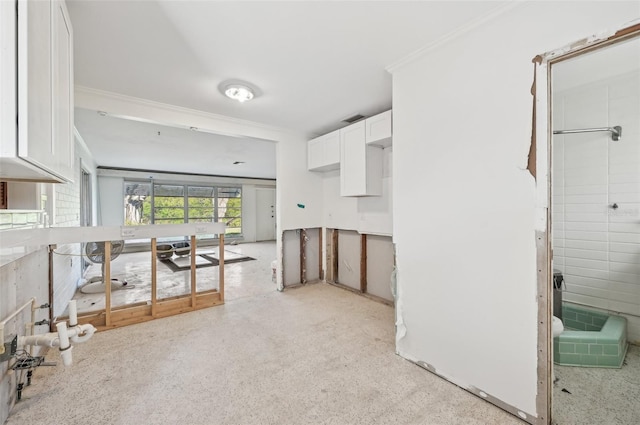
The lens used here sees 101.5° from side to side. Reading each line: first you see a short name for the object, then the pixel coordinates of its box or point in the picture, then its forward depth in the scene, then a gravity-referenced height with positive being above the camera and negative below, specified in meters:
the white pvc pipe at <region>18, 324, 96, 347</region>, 1.55 -0.75
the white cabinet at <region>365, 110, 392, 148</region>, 2.86 +0.94
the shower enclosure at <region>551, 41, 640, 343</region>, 2.22 +0.22
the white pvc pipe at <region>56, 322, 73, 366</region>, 1.43 -0.71
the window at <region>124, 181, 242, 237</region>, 7.74 +0.31
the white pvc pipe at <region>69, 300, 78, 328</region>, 1.63 -0.62
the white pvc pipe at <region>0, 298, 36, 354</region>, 1.39 -0.63
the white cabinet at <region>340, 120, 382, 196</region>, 3.17 +0.61
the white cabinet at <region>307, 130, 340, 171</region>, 3.59 +0.88
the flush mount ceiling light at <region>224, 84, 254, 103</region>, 2.53 +1.21
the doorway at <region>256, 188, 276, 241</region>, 9.74 -0.04
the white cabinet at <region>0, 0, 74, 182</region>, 0.85 +0.48
